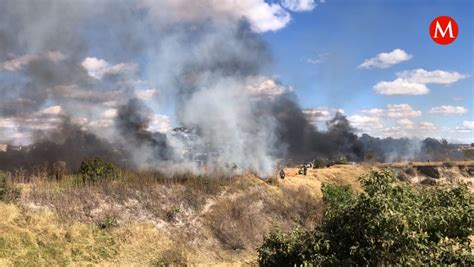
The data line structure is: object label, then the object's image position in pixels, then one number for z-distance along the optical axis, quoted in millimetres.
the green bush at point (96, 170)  26594
